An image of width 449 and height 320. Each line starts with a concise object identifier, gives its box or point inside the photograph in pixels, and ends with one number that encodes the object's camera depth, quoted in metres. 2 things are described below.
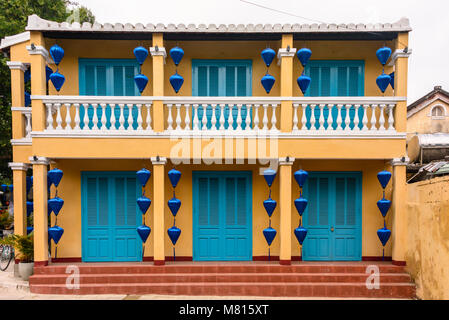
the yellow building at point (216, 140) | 7.01
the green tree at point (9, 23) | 12.63
